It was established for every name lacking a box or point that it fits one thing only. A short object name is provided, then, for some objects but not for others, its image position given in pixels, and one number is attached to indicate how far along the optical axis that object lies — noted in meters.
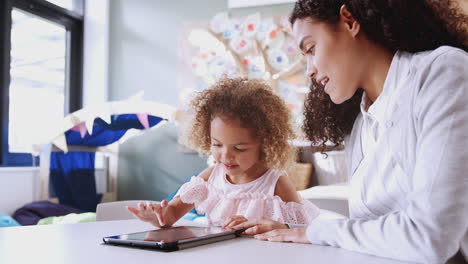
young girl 1.08
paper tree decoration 3.55
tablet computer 0.63
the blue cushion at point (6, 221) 2.49
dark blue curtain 3.21
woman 0.55
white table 0.57
